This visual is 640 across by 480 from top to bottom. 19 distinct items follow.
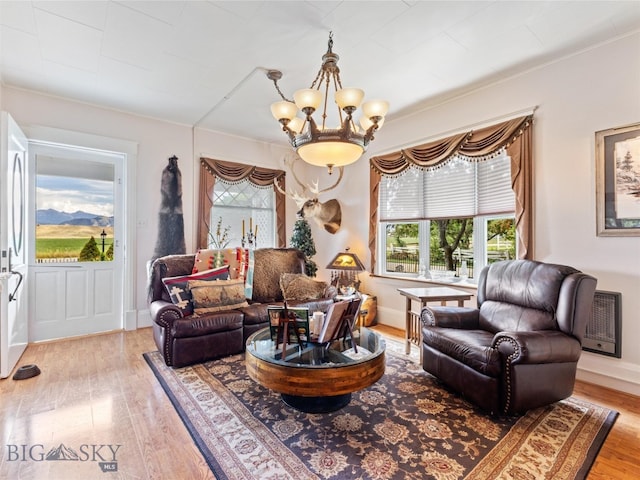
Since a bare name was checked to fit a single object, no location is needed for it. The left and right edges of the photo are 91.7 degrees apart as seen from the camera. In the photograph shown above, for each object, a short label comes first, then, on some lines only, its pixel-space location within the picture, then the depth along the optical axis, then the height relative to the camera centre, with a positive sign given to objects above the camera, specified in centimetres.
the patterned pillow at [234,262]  377 -25
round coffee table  194 -82
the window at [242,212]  523 +54
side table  317 -59
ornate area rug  169 -124
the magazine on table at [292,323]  228 -60
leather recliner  209 -75
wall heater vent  267 -75
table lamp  455 -48
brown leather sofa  300 -79
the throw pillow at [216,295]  328 -58
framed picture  260 +51
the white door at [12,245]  276 -3
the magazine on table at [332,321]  224 -59
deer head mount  507 +51
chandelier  246 +97
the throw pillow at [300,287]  396 -59
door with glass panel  380 +4
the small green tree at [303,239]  535 +4
